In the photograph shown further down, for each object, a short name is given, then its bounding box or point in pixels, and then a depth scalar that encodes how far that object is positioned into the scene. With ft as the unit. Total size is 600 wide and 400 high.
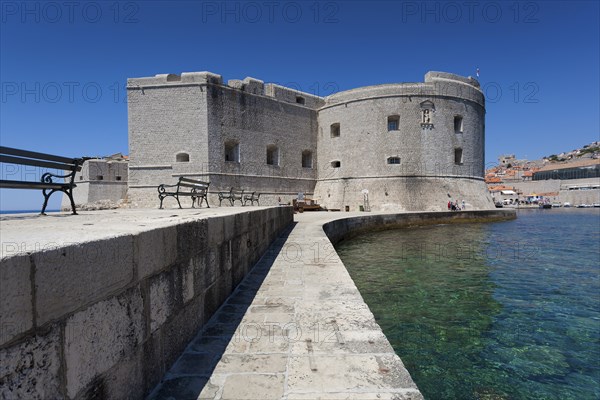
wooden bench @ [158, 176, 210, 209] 23.29
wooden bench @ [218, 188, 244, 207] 58.47
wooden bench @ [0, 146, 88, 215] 10.19
